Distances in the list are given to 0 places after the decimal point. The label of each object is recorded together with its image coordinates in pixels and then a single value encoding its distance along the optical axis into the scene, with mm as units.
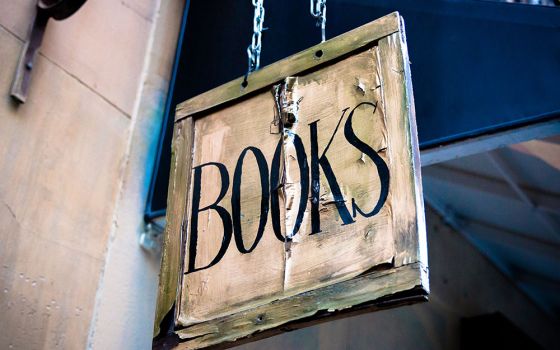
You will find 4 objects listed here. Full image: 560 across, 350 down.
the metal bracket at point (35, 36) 2406
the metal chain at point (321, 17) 1997
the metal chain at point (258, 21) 2107
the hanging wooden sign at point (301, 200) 1572
